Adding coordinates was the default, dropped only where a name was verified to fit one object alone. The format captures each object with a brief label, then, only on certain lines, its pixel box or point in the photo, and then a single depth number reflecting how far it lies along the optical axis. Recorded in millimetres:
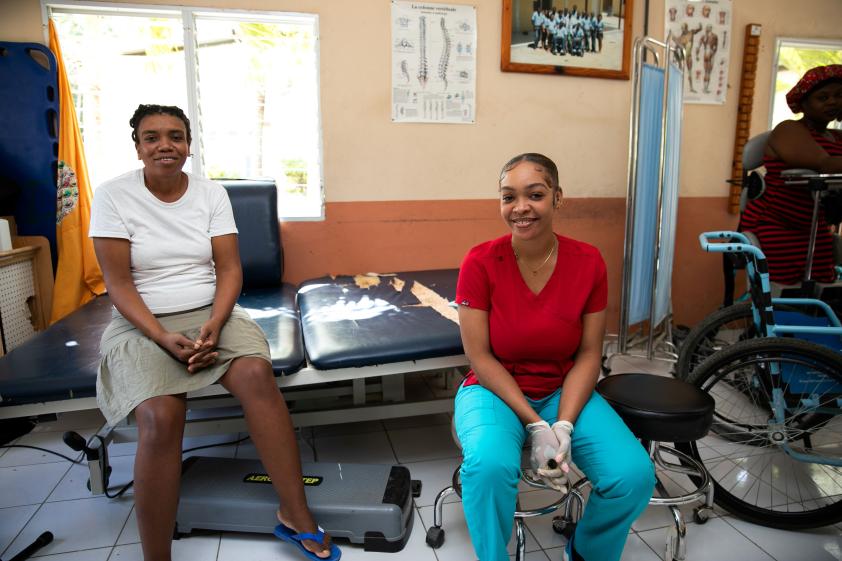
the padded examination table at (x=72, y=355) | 1672
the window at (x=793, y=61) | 3863
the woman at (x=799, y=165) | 2264
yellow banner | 2816
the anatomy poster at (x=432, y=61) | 3188
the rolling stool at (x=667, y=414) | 1469
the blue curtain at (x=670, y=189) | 3024
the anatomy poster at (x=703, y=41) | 3609
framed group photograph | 3338
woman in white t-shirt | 1515
